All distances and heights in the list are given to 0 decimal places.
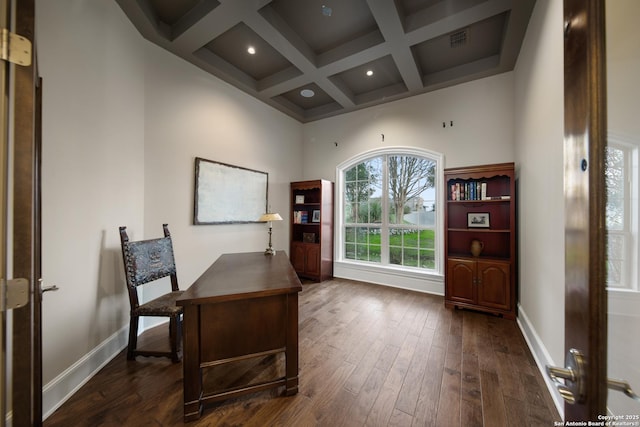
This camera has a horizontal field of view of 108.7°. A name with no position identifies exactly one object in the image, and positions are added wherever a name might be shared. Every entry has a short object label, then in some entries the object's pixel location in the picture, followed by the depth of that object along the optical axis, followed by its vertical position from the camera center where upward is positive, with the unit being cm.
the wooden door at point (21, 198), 75 +5
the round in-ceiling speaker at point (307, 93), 402 +215
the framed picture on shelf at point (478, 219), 321 -9
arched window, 384 +7
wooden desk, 144 -77
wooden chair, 196 -70
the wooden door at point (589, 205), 49 +2
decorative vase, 310 -47
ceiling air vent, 270 +212
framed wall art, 315 +30
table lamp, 288 -5
